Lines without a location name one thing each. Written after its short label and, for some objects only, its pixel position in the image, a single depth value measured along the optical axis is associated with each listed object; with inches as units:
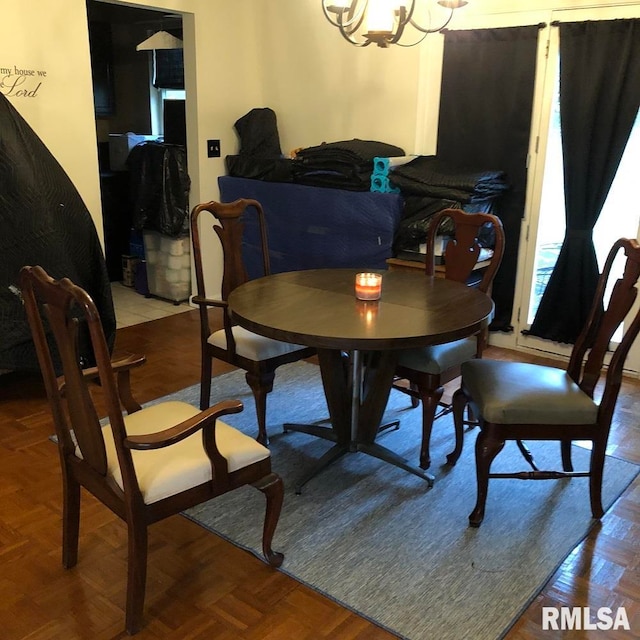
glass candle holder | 94.4
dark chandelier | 95.3
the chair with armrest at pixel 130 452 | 62.4
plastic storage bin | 190.7
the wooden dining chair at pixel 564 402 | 84.2
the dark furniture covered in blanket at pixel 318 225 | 150.9
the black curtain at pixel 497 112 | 142.1
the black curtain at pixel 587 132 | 128.3
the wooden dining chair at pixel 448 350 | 100.8
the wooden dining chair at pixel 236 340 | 104.8
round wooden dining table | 80.8
